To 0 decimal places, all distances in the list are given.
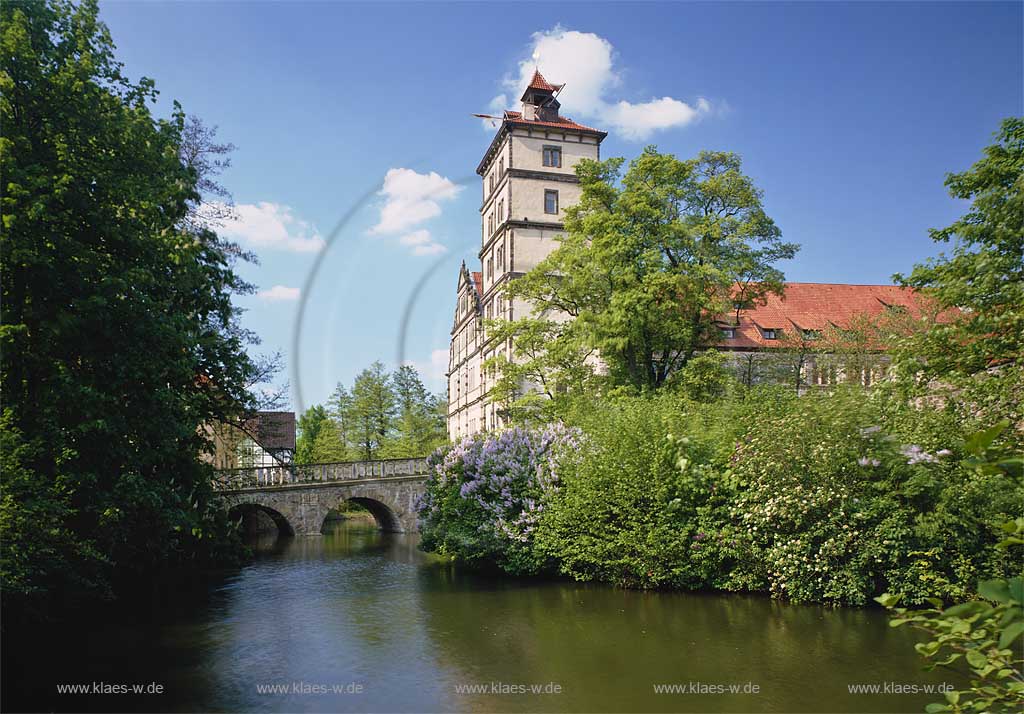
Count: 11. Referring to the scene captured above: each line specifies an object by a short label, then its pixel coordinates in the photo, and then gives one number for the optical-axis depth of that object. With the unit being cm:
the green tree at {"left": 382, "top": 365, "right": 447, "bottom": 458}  6372
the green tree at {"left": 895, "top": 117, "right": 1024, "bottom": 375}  1581
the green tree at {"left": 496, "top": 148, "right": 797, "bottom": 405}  2700
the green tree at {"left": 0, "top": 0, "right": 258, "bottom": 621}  1231
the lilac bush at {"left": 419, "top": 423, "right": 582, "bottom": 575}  2166
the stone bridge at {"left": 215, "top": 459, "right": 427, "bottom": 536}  3741
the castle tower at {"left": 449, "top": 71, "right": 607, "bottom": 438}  4022
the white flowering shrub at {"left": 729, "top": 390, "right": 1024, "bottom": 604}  1616
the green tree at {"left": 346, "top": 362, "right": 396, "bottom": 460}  6681
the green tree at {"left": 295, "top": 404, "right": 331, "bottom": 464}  7348
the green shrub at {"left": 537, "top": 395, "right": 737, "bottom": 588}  1884
